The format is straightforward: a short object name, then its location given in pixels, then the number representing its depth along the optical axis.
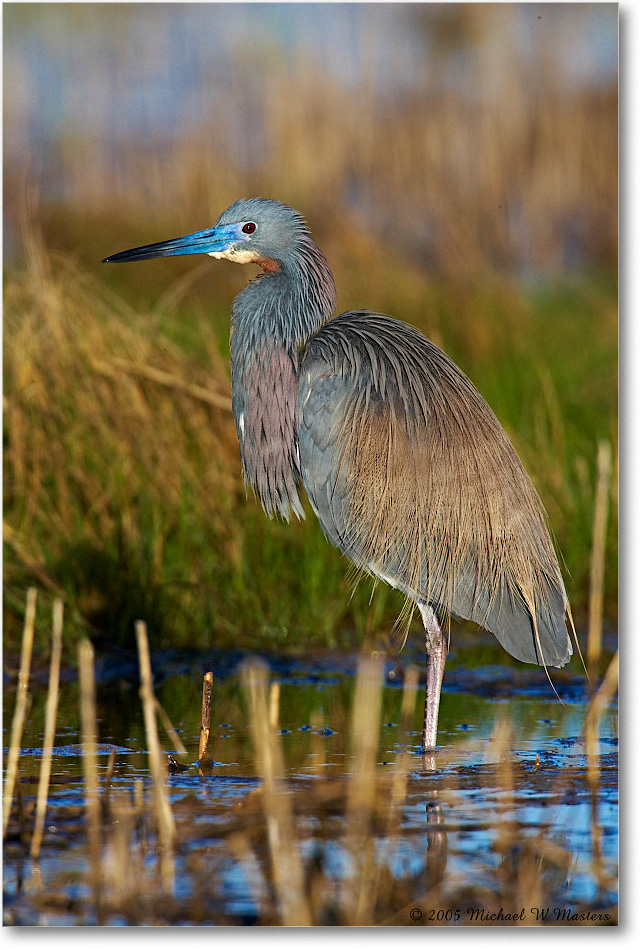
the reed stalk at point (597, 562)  6.93
